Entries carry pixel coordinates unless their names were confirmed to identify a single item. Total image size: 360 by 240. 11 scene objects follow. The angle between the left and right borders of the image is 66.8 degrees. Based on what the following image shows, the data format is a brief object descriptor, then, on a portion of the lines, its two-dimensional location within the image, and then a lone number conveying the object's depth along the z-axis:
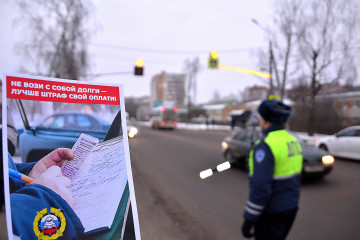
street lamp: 19.28
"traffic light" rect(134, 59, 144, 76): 17.05
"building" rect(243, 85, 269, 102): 108.81
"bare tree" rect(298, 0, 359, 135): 19.36
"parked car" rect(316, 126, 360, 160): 10.58
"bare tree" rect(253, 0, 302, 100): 20.36
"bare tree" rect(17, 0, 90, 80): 22.12
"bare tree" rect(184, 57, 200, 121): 48.75
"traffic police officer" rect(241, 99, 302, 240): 2.07
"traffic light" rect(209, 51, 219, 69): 16.78
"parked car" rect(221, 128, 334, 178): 7.05
